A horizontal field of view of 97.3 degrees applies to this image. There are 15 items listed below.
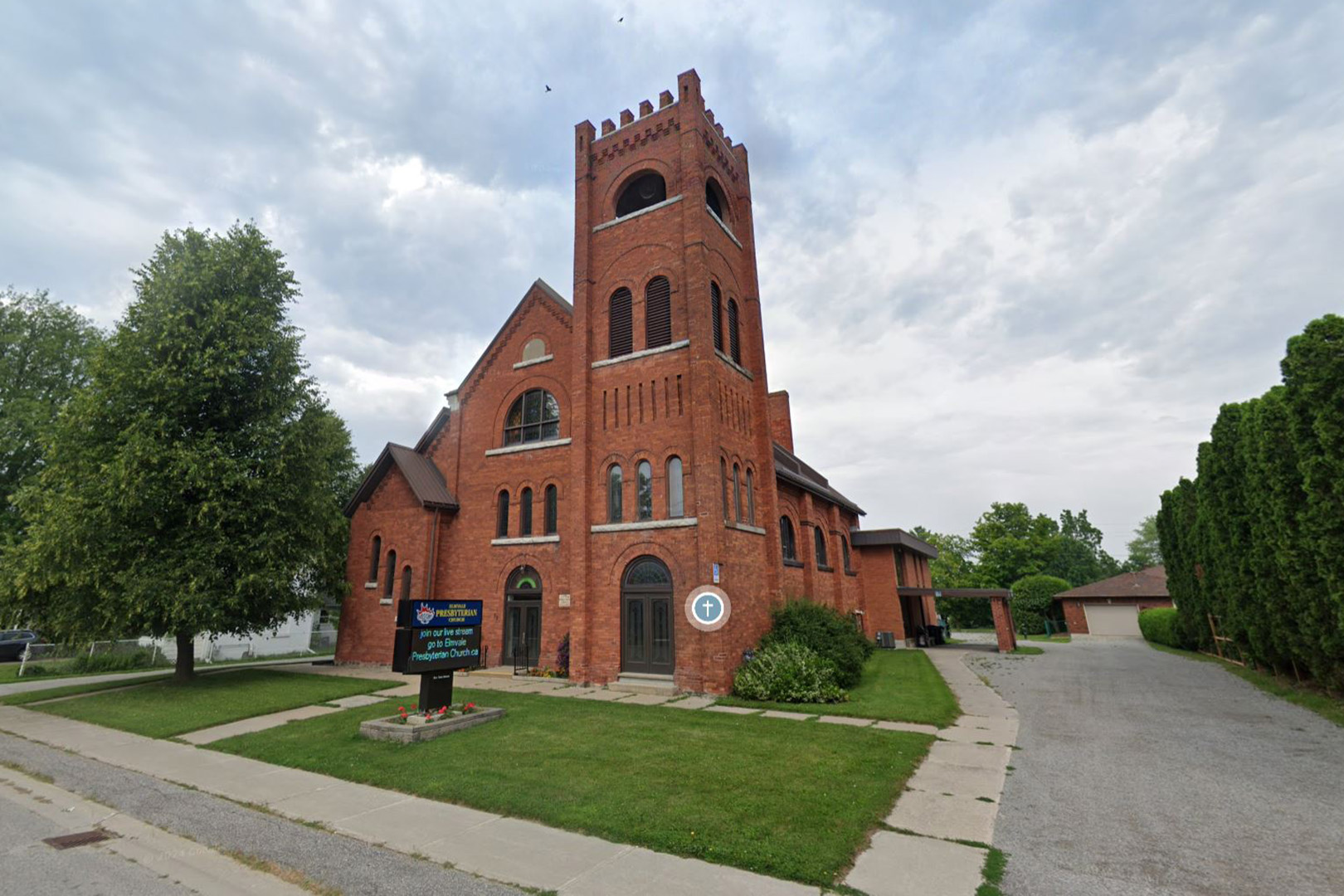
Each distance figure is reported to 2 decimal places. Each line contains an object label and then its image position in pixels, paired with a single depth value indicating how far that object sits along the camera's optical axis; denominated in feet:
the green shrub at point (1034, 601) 151.64
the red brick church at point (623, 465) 55.11
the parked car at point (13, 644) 92.07
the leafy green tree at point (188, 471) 51.98
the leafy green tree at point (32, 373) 82.69
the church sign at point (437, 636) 36.96
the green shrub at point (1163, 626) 97.86
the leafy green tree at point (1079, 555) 249.55
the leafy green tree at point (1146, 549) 308.19
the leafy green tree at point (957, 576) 183.11
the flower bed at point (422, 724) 34.42
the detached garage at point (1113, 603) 142.41
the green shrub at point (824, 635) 54.60
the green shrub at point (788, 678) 47.73
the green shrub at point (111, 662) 77.36
